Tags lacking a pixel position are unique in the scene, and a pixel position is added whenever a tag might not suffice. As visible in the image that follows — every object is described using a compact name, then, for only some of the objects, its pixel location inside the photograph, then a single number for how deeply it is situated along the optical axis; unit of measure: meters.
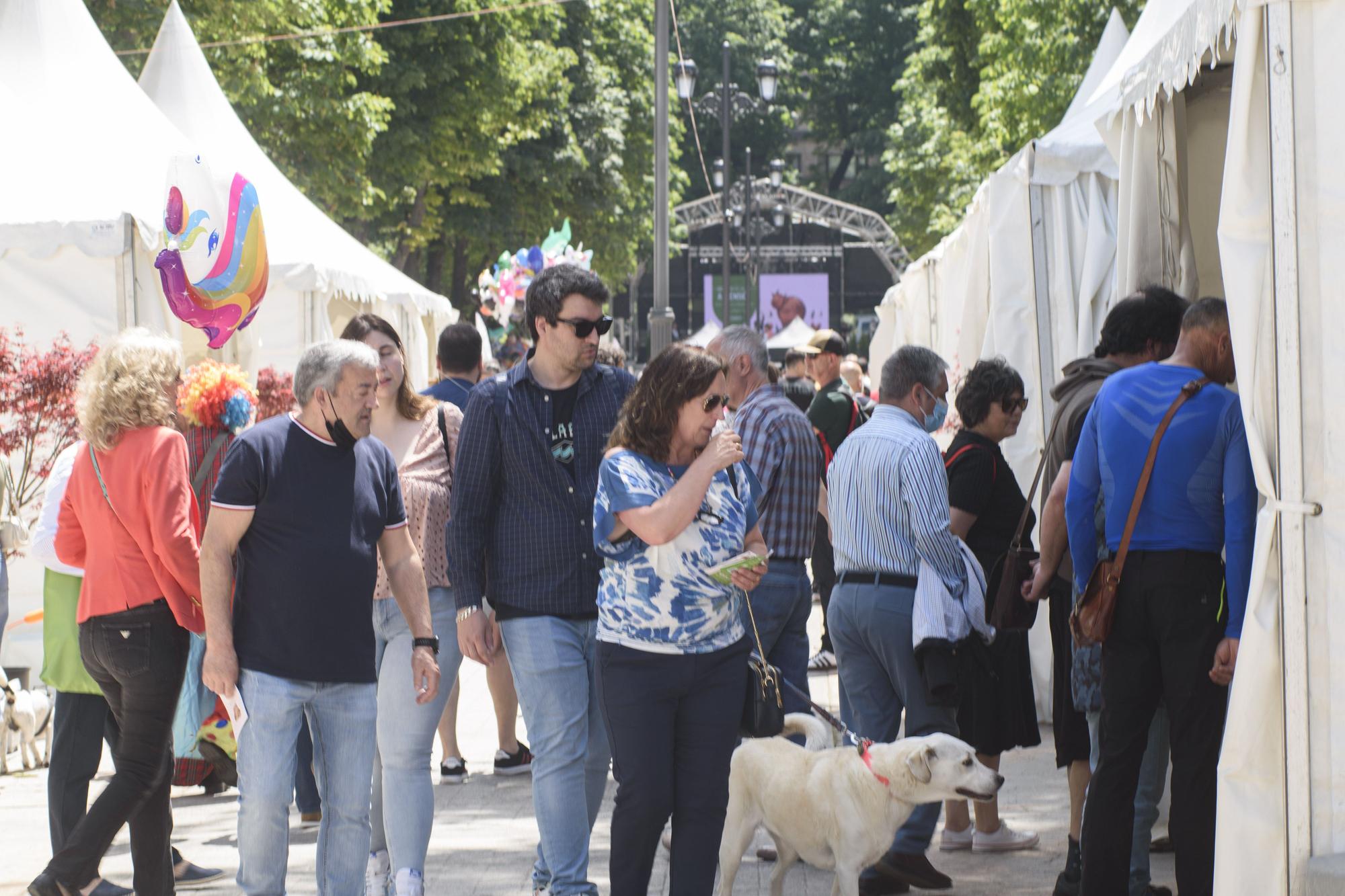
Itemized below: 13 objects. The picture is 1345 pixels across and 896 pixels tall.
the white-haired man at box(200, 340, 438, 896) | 8.95
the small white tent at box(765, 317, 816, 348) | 70.39
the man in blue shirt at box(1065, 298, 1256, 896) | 9.05
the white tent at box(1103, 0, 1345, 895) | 7.45
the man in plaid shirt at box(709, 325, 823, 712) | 12.27
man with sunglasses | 9.60
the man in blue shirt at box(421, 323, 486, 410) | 14.66
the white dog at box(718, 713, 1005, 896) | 10.02
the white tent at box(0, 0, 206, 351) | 19.42
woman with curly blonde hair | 9.84
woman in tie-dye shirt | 8.73
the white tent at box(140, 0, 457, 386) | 27.58
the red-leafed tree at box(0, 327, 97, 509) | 17.78
